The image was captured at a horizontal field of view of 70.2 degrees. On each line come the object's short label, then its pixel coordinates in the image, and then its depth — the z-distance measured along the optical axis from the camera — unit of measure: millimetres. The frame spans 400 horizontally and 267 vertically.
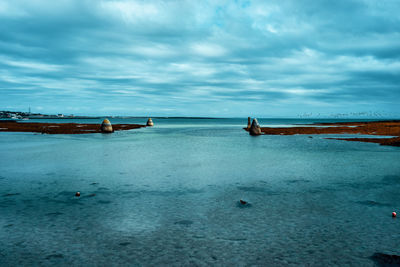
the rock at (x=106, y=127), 68062
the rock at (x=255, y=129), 63397
